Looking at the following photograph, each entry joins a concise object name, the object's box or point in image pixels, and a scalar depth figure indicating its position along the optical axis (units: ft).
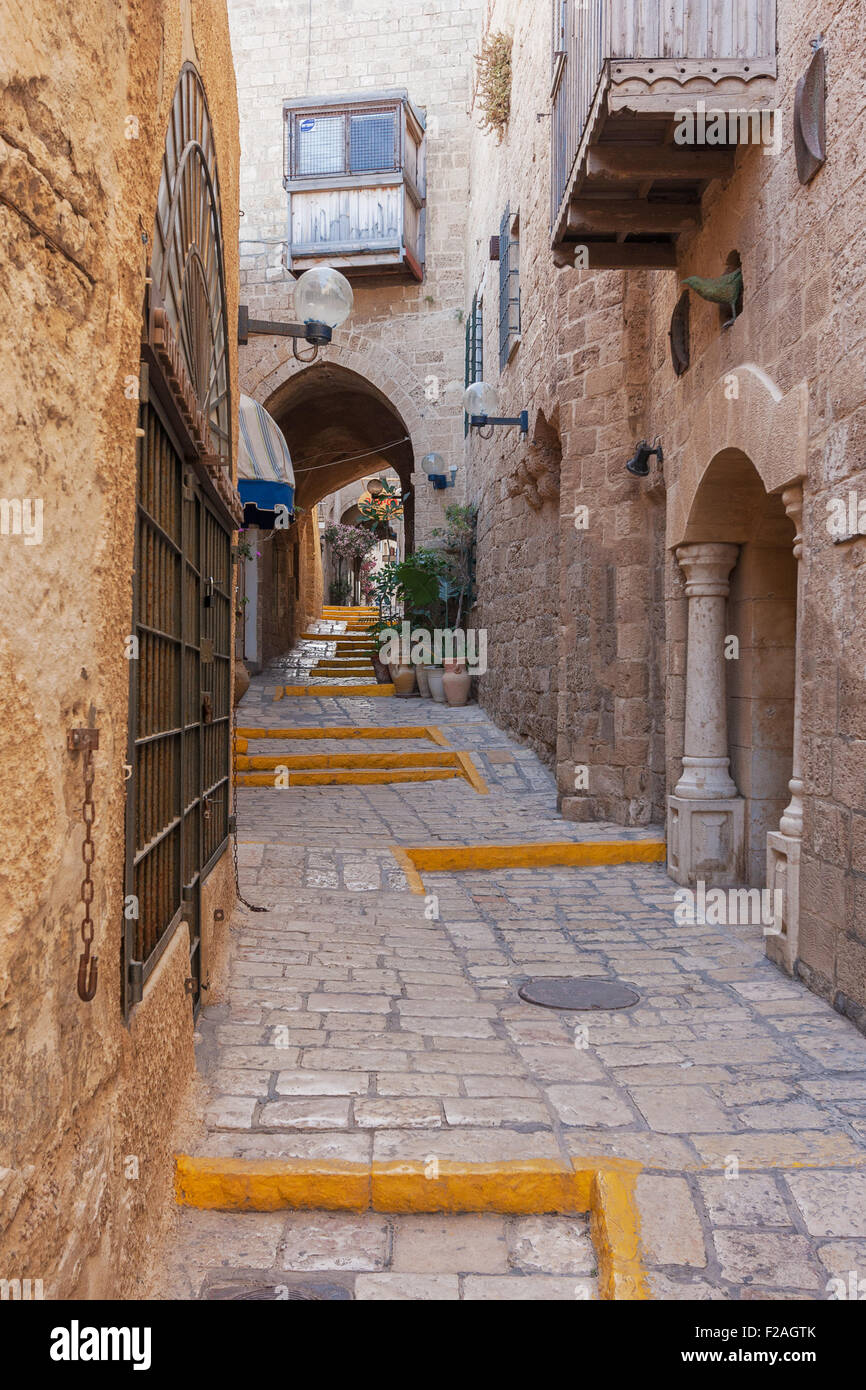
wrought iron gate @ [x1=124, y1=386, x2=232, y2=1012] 8.57
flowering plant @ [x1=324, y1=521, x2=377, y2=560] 86.89
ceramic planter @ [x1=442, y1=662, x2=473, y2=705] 43.83
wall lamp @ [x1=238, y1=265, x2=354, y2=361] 19.77
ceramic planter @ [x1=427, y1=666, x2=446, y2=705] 44.91
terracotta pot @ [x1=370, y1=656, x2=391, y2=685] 49.32
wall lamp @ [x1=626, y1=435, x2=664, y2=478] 24.76
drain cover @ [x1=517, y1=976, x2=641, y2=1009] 14.07
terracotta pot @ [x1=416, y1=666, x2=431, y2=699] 46.52
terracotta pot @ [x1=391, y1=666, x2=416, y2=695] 47.32
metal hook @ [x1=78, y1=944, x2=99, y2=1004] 6.15
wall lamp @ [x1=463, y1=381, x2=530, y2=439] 33.88
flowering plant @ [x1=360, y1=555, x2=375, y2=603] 107.00
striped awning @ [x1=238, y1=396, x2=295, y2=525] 26.68
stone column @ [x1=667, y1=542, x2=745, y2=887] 21.07
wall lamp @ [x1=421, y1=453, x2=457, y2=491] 49.14
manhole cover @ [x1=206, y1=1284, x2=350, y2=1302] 7.73
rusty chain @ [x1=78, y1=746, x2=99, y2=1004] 6.13
